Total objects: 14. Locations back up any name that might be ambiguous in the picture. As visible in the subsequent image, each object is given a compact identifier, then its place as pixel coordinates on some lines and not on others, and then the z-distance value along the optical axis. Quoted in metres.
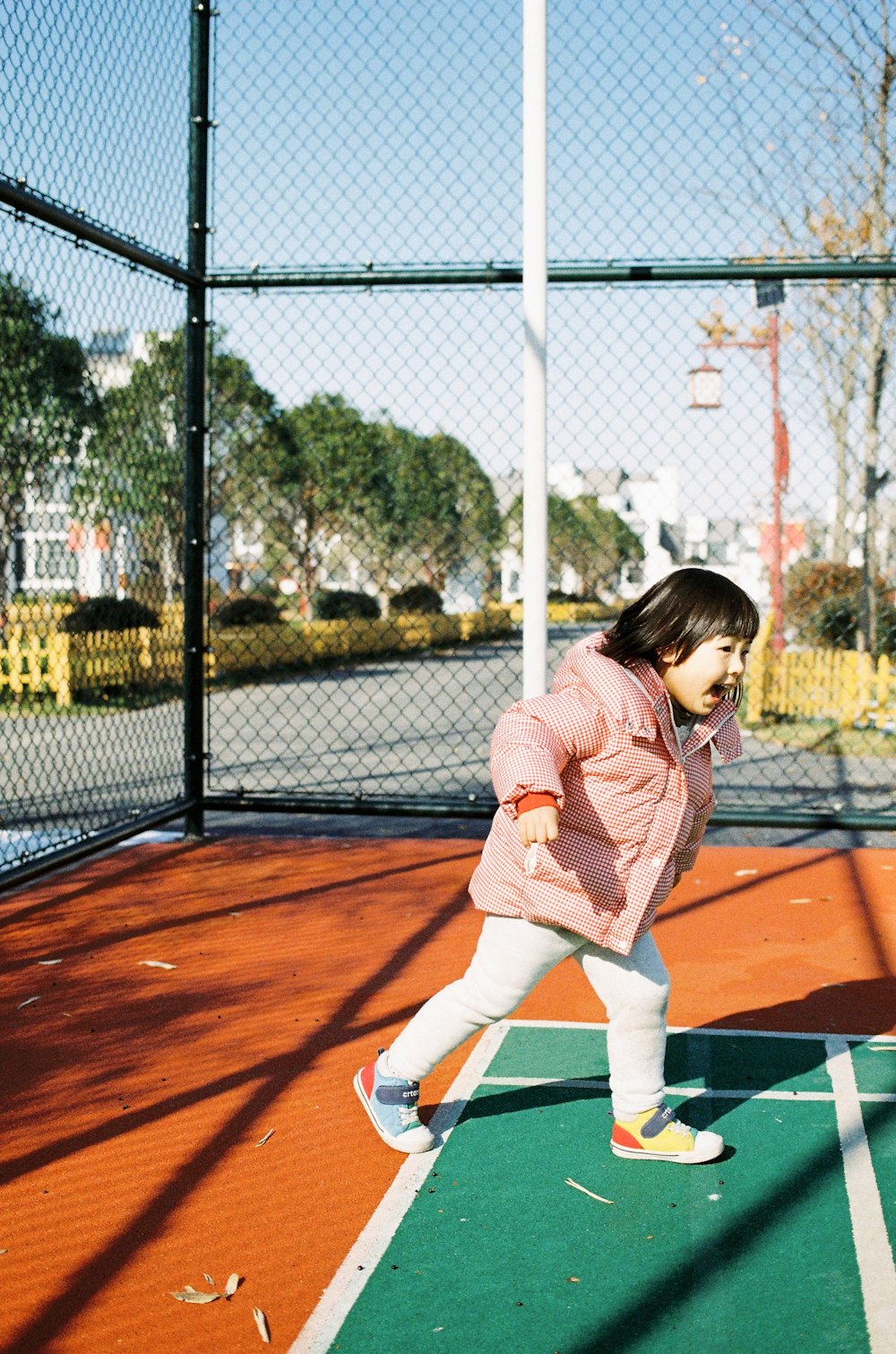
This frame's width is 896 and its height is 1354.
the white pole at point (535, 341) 4.92
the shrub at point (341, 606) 27.69
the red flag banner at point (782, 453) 16.09
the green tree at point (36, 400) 15.80
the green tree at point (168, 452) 8.98
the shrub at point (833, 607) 15.75
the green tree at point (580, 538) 26.67
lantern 10.13
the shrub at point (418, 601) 28.87
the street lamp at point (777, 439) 15.26
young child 2.99
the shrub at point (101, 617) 17.28
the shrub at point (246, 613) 23.75
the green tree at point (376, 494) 24.73
